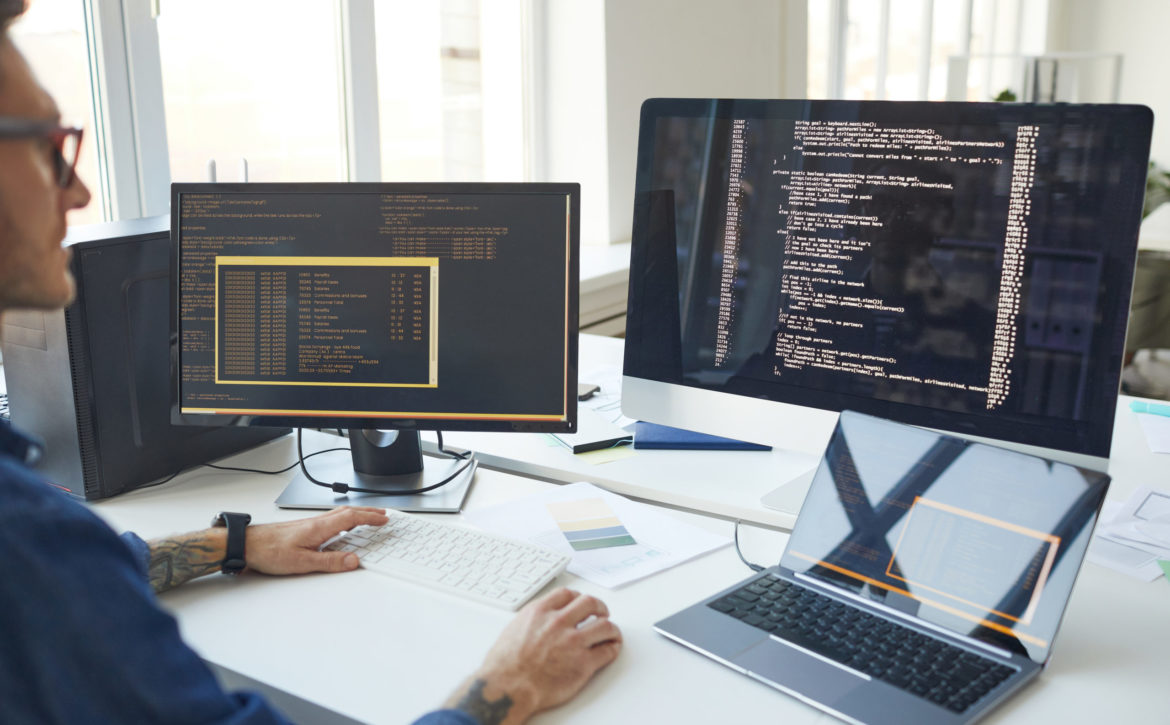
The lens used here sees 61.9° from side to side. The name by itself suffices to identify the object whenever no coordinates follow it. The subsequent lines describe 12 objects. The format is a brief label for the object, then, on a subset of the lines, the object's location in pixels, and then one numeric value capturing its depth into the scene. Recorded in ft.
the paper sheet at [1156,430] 5.15
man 2.04
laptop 2.93
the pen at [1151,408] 5.66
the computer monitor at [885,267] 3.50
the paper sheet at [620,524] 3.77
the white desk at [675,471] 4.37
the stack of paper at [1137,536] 3.79
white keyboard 3.57
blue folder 5.02
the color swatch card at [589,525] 4.00
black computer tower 4.35
